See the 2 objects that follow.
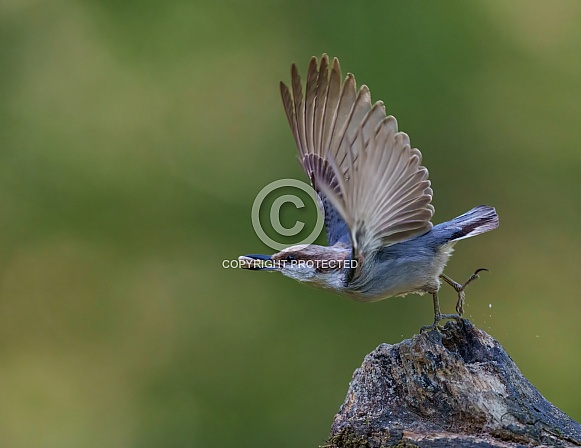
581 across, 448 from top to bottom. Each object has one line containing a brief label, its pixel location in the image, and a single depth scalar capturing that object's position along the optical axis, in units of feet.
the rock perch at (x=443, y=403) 21.72
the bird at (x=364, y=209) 25.22
